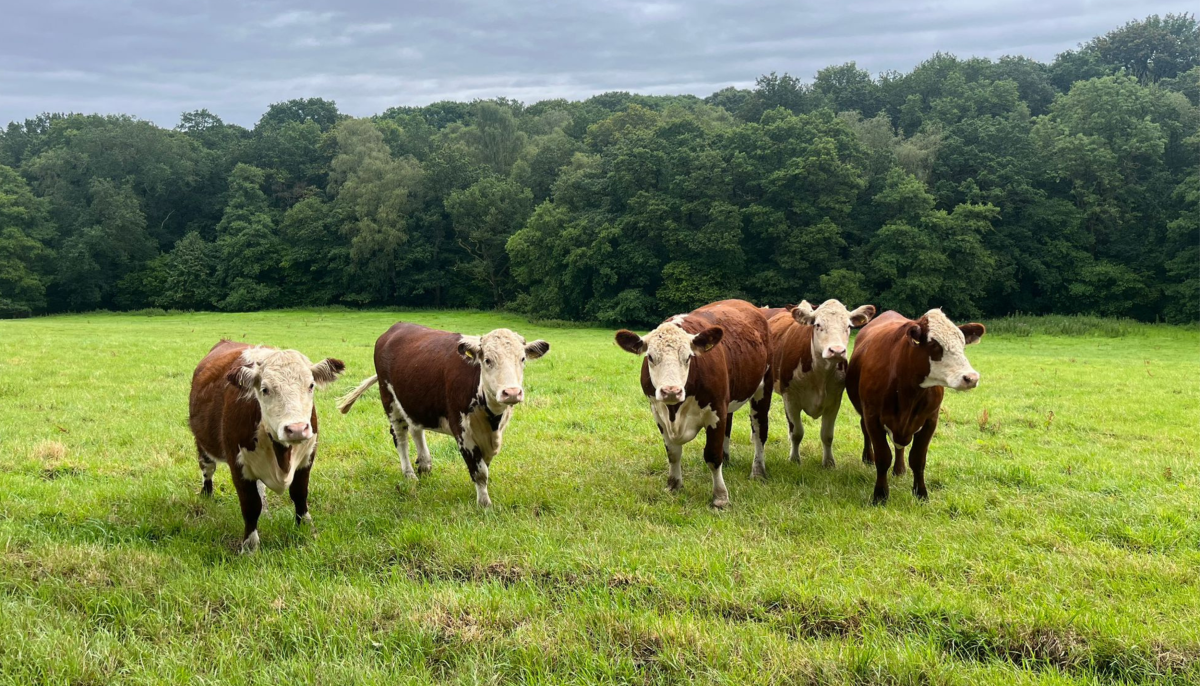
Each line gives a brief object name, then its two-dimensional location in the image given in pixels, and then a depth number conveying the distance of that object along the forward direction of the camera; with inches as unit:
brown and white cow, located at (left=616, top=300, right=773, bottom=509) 255.9
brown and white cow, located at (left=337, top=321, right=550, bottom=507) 251.1
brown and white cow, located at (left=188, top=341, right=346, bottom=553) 202.8
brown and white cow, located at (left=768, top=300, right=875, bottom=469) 307.7
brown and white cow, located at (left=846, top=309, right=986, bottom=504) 249.6
